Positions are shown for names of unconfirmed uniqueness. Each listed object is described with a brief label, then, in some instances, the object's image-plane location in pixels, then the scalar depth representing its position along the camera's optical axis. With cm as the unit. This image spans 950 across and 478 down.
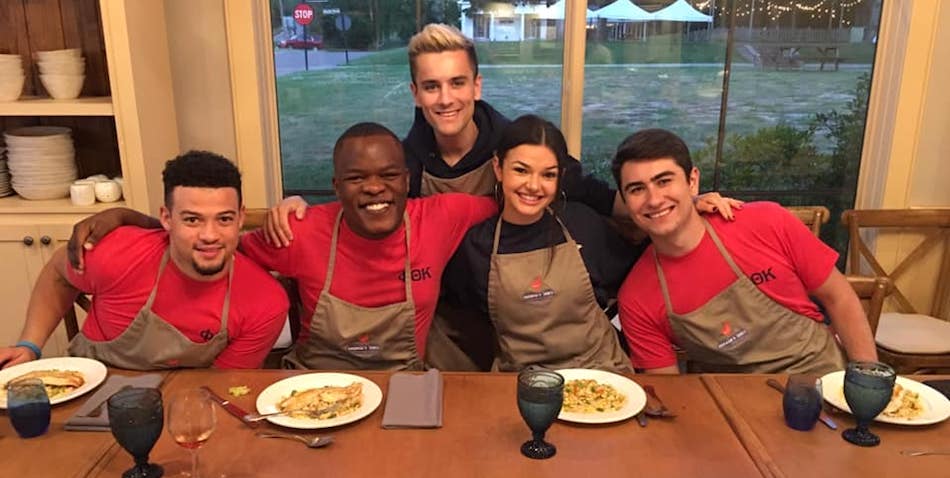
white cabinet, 277
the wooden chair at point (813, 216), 275
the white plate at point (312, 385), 159
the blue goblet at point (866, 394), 152
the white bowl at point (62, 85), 293
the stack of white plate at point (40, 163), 298
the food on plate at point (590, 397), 167
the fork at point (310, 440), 153
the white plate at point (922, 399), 160
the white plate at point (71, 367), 177
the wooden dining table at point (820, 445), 145
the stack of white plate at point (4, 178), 307
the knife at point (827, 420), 161
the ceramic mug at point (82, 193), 294
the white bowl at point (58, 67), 291
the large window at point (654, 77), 333
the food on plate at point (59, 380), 171
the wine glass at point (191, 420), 141
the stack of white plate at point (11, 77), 289
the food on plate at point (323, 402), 163
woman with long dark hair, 207
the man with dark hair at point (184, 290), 189
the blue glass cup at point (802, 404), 157
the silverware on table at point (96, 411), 160
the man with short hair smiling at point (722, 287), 205
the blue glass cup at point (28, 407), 151
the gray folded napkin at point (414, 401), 161
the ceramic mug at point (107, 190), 296
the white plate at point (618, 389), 161
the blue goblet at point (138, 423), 138
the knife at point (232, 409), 161
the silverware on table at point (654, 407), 165
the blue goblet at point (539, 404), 147
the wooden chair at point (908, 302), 285
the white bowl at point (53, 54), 290
